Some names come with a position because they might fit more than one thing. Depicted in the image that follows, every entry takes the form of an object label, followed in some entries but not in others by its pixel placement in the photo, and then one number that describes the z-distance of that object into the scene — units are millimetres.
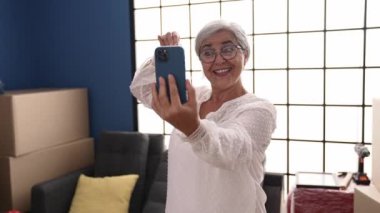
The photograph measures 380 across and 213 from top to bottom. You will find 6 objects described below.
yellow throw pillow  2658
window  2580
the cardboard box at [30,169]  2674
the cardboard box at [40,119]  2670
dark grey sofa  2613
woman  872
